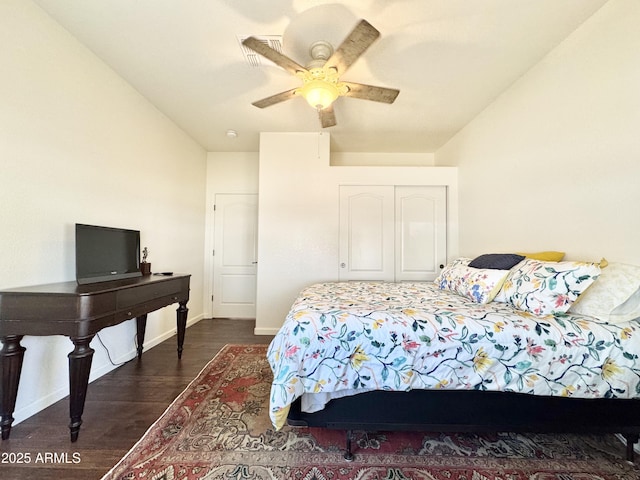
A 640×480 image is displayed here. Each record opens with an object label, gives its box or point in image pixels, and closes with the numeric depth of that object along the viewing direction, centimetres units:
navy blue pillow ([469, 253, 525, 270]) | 195
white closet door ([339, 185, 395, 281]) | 347
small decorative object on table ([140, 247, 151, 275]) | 252
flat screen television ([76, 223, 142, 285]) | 183
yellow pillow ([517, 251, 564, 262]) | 186
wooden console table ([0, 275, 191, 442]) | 143
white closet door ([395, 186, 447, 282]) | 351
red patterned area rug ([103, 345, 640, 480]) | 129
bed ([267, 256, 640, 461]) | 128
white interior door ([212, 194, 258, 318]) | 421
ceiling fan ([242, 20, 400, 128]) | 159
